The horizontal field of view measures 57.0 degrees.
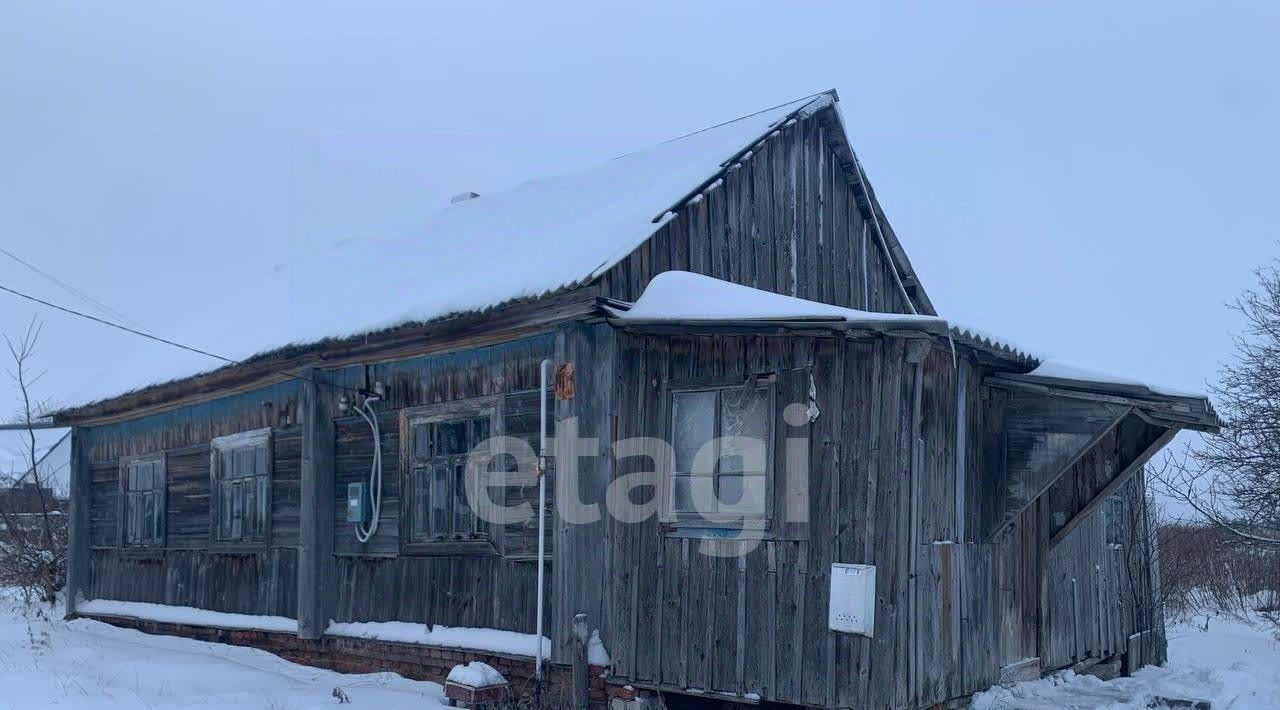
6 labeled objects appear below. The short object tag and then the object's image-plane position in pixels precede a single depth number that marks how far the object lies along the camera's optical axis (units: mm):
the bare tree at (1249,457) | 13672
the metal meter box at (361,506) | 11250
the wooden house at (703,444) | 7996
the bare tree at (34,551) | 19078
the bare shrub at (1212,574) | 18641
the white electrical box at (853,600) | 7676
